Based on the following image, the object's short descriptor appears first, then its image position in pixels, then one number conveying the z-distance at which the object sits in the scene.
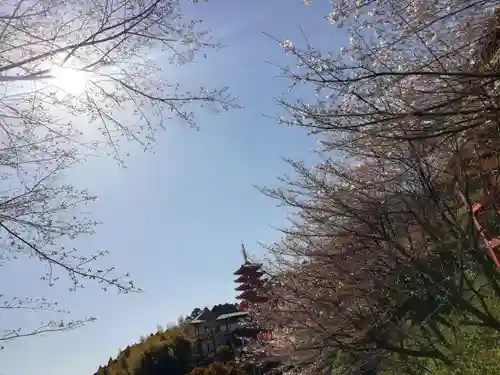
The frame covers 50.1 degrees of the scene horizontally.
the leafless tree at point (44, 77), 3.46
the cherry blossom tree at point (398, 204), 3.47
